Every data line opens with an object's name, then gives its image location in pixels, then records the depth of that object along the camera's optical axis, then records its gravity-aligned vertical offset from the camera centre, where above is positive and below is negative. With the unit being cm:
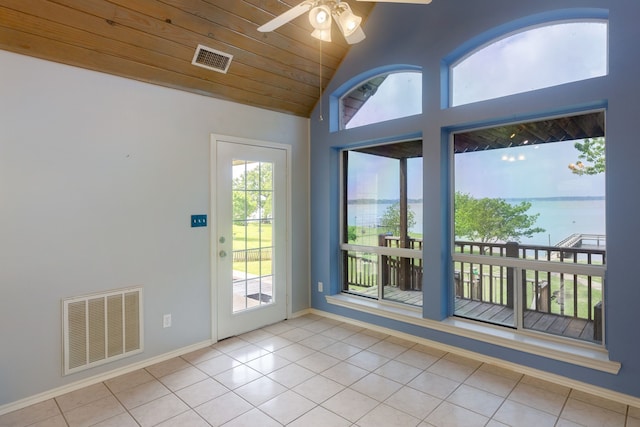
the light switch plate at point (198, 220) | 333 -7
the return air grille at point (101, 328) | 264 -92
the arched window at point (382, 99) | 355 +125
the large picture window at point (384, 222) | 364 -12
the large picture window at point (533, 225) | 266 -12
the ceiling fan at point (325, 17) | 202 +118
